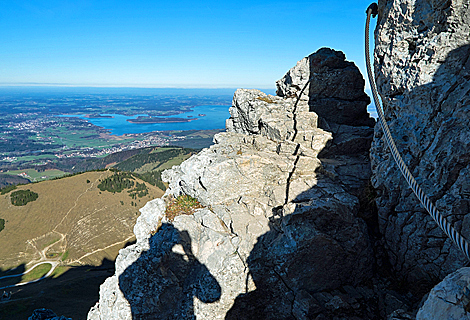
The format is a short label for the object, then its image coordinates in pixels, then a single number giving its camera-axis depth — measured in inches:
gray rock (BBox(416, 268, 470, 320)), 182.1
